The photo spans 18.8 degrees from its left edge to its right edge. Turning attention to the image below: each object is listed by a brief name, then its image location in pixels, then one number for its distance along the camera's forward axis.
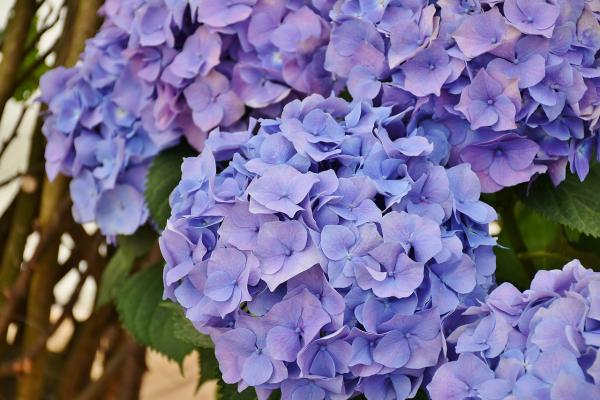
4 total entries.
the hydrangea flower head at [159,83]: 1.03
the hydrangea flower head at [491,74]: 0.94
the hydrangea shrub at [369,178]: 0.87
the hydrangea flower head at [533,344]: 0.81
